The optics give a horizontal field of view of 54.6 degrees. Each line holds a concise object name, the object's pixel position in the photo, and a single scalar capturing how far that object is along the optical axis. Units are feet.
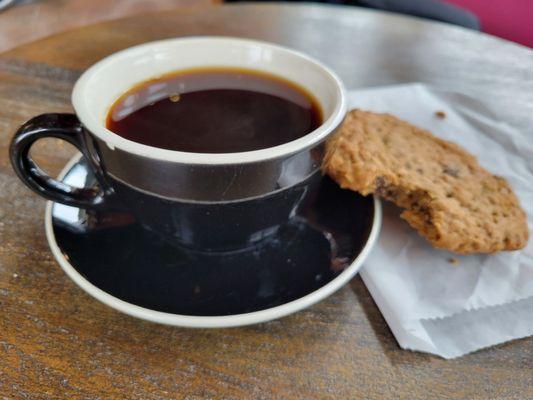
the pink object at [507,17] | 1.52
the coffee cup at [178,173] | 0.50
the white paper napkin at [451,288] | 0.55
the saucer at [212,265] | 0.52
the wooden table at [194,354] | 0.48
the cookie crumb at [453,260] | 0.63
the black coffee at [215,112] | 0.58
